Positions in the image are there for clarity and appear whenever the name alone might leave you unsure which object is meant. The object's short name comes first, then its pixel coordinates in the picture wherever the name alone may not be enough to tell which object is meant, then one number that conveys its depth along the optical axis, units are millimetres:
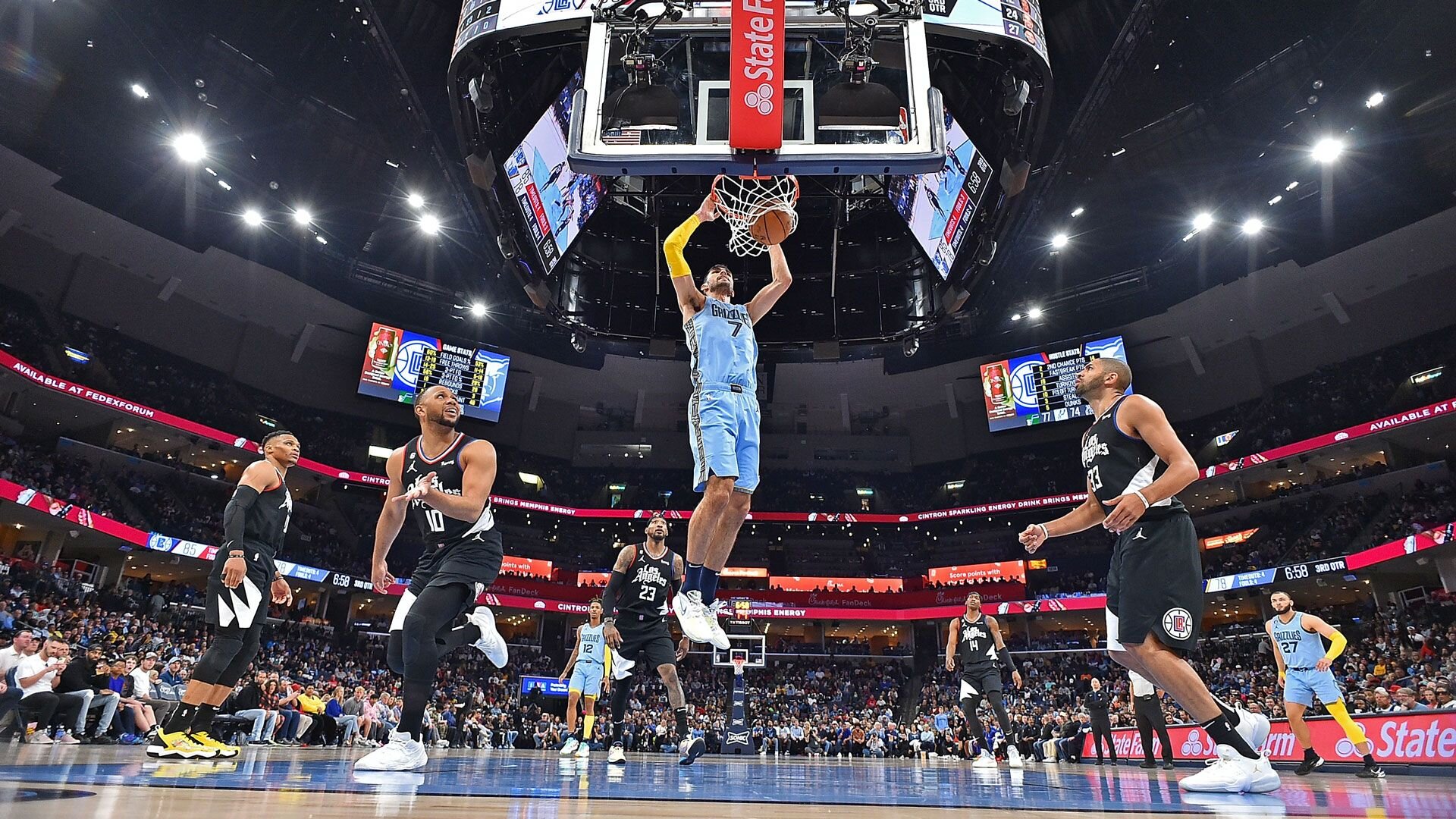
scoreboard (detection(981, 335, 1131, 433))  29969
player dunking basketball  5012
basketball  5711
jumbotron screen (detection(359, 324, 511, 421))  29859
